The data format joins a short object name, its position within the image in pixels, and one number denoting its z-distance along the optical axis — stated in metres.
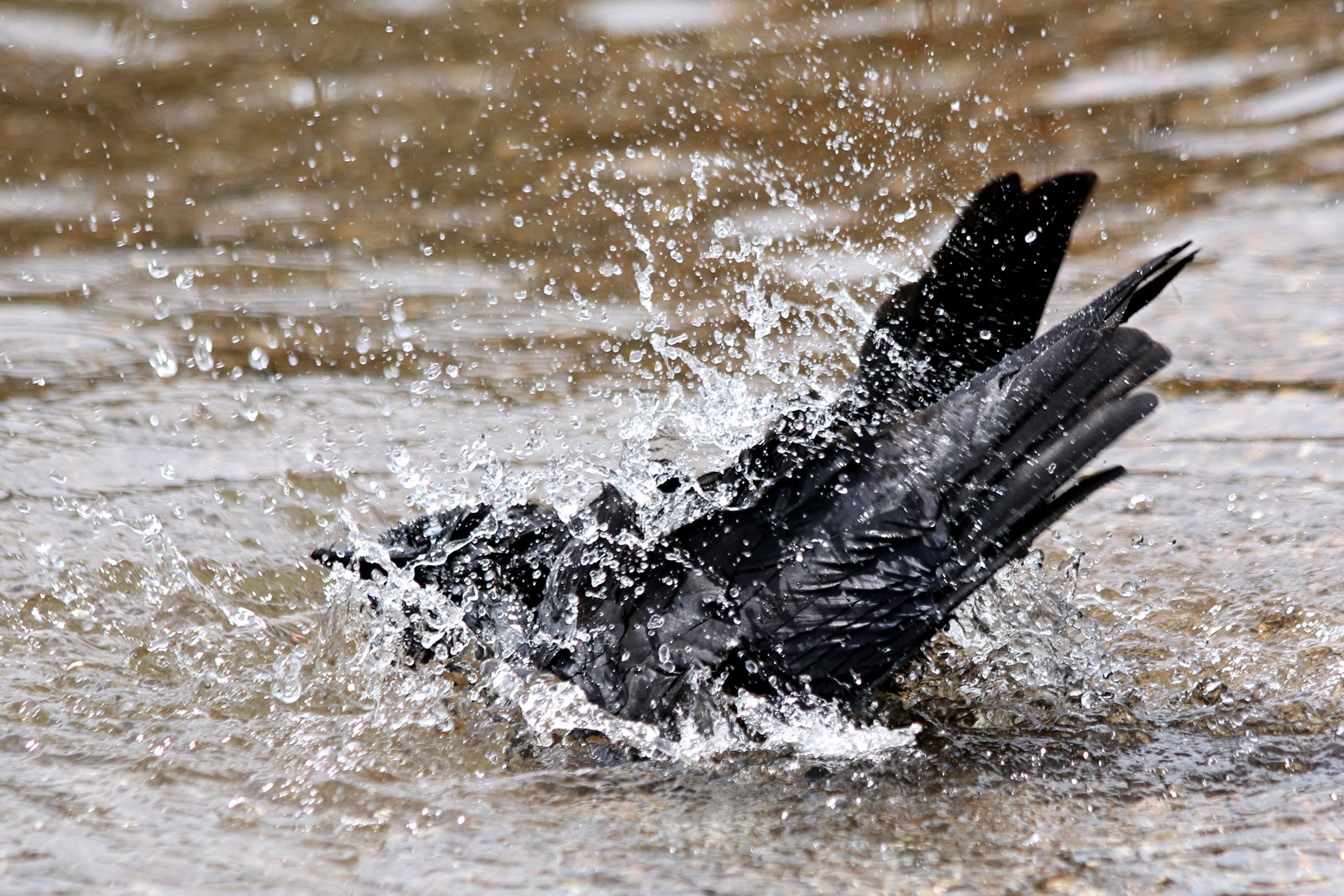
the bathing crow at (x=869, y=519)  5.80
